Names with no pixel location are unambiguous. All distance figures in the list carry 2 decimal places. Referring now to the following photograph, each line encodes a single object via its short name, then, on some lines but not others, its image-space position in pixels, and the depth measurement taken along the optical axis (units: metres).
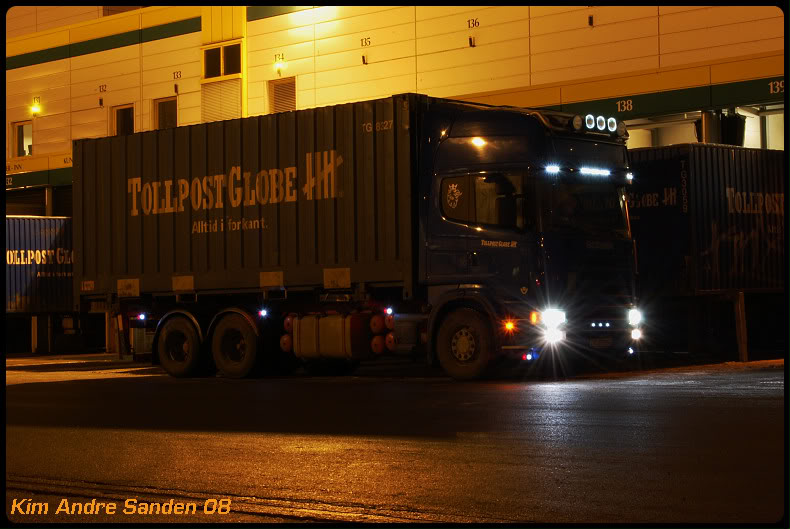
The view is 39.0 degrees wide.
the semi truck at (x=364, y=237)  15.98
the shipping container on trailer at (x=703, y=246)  20.41
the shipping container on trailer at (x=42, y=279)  31.91
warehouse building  25.73
